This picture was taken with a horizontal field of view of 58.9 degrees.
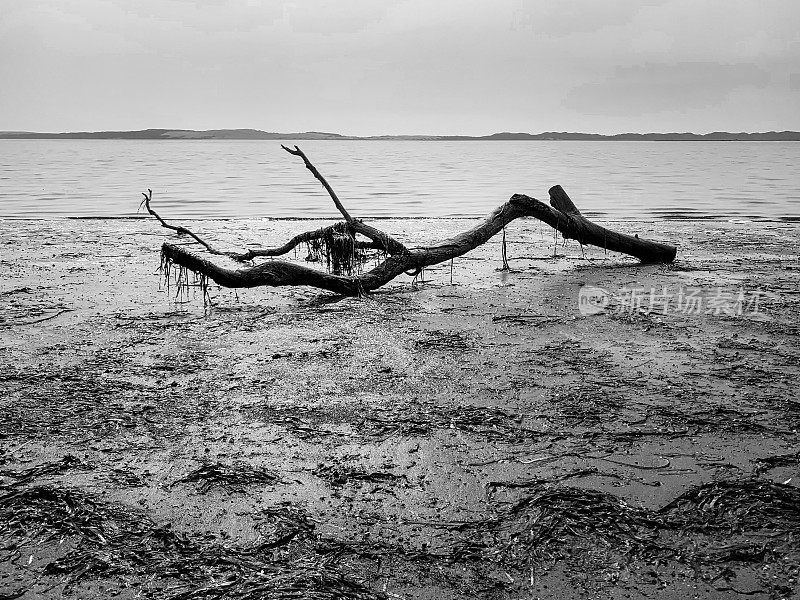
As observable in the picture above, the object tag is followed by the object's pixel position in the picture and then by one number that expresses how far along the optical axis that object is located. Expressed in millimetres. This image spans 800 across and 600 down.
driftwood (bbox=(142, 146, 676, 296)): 6688
